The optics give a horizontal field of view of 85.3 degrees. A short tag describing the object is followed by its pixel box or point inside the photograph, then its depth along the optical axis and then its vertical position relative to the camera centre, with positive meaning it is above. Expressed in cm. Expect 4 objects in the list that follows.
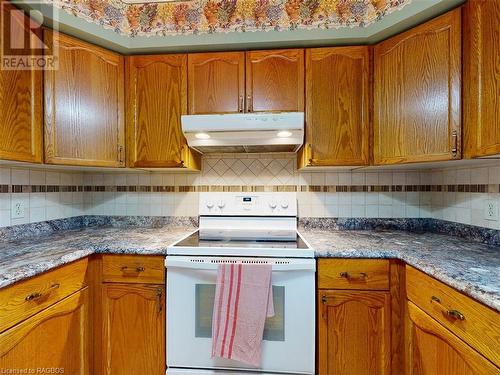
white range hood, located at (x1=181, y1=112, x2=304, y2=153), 152 +32
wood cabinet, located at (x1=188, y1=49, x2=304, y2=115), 163 +64
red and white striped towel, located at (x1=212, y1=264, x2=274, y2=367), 129 -61
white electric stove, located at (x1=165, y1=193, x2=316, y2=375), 133 -60
